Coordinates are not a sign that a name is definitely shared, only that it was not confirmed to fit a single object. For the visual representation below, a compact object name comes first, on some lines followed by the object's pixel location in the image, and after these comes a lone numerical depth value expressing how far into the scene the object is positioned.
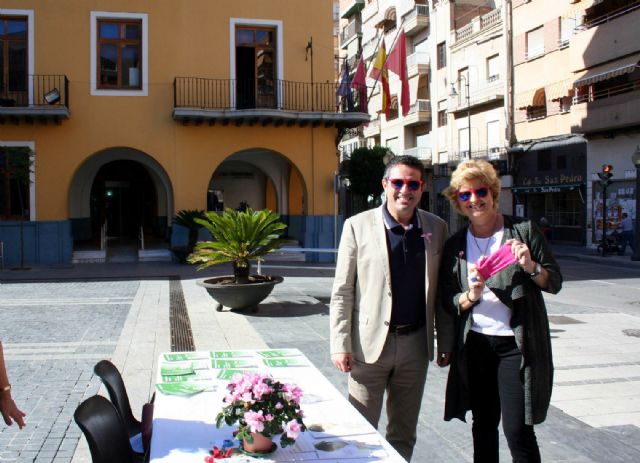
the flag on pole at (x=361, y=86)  19.74
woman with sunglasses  3.15
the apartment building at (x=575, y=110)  24.64
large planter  9.88
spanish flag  20.64
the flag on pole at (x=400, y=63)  20.28
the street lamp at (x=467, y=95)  36.62
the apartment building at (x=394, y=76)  42.53
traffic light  22.03
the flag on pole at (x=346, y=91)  19.69
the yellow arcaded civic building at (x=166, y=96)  18.17
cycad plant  10.05
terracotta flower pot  2.46
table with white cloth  2.49
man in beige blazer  3.45
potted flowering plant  2.44
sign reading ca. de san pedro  28.36
